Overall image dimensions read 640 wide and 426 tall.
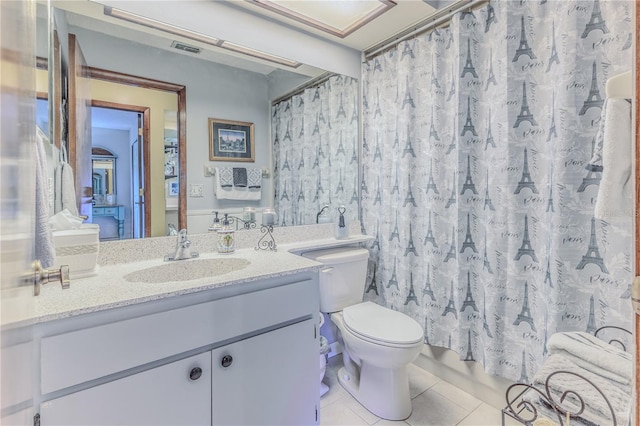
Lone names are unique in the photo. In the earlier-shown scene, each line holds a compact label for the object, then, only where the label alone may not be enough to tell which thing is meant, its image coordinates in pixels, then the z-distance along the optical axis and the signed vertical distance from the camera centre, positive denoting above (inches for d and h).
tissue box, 41.0 -5.5
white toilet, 56.9 -25.2
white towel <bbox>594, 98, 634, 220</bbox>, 25.6 +4.0
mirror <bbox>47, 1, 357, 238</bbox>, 53.0 +25.9
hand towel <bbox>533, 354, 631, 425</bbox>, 27.4 -18.5
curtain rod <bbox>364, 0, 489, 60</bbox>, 62.5 +43.3
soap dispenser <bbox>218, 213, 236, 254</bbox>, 60.9 -6.3
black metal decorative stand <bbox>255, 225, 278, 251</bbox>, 65.6 -7.1
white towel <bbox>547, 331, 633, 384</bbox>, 30.6 -16.4
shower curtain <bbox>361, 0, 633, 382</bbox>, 48.4 +5.5
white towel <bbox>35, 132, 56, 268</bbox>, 26.8 -1.2
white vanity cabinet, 32.0 -19.4
